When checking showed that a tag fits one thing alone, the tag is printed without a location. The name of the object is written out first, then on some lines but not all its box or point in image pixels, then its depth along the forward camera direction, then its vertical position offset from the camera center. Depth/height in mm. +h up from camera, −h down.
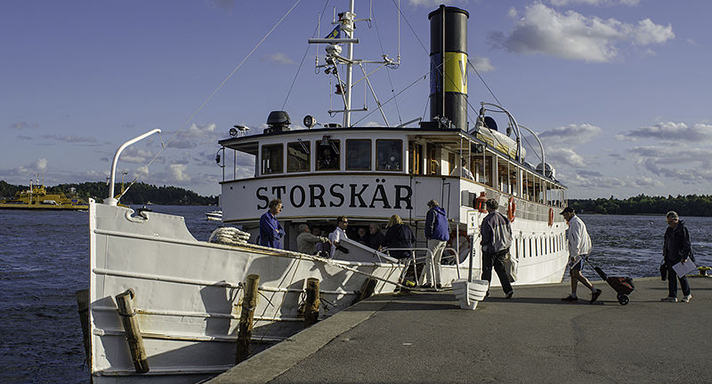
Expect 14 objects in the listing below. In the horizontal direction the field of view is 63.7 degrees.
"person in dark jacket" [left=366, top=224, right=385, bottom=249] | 11531 -440
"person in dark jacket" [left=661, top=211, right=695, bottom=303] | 9383 -545
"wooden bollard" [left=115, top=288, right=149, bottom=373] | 7062 -1431
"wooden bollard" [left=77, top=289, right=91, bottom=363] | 8656 -1407
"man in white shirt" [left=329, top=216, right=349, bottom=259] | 10461 -353
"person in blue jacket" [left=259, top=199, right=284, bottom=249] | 8914 -211
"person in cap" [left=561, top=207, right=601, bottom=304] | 9305 -510
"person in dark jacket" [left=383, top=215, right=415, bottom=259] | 10594 -381
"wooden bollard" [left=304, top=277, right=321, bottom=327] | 8609 -1338
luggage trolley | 9336 -1134
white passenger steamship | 7215 -179
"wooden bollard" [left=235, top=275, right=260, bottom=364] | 7730 -1406
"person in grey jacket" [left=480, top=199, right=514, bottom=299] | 9578 -451
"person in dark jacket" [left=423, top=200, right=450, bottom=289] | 10312 -387
